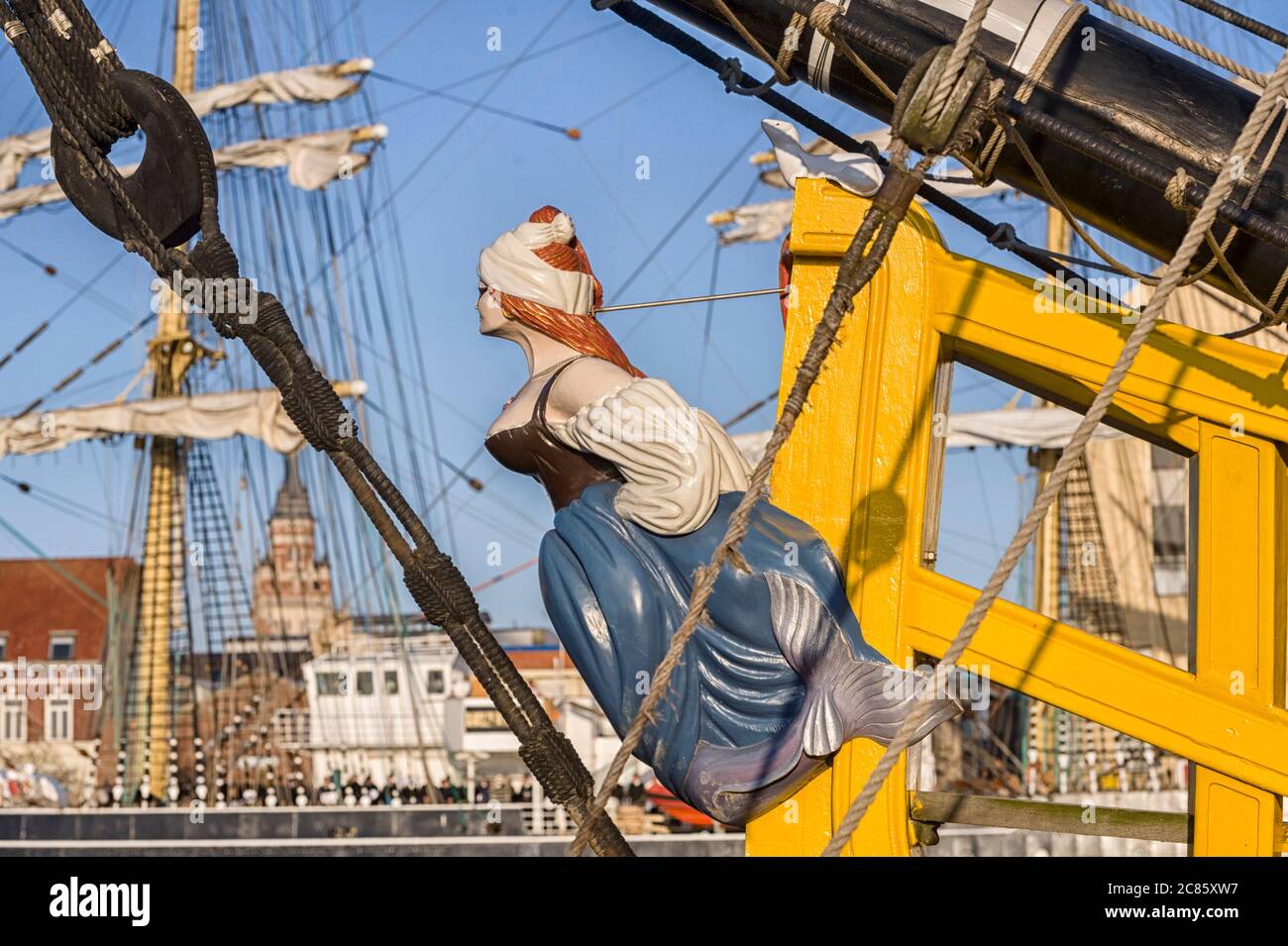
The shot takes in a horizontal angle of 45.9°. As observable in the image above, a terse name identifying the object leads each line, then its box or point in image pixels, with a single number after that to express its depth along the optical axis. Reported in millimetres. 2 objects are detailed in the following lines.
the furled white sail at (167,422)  25234
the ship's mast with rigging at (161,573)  26156
